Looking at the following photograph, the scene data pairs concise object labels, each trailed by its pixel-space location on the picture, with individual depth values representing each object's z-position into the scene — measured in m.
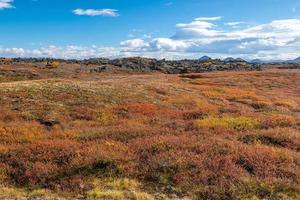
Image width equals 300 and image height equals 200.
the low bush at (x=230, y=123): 16.10
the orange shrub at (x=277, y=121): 16.79
